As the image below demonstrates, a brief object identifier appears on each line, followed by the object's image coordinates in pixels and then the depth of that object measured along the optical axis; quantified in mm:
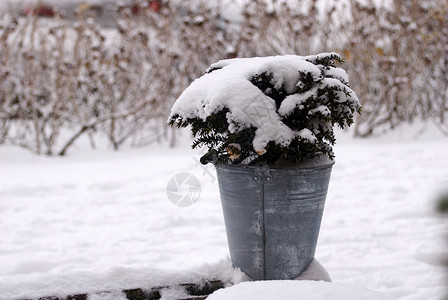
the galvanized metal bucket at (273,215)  4148
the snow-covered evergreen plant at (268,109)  4035
